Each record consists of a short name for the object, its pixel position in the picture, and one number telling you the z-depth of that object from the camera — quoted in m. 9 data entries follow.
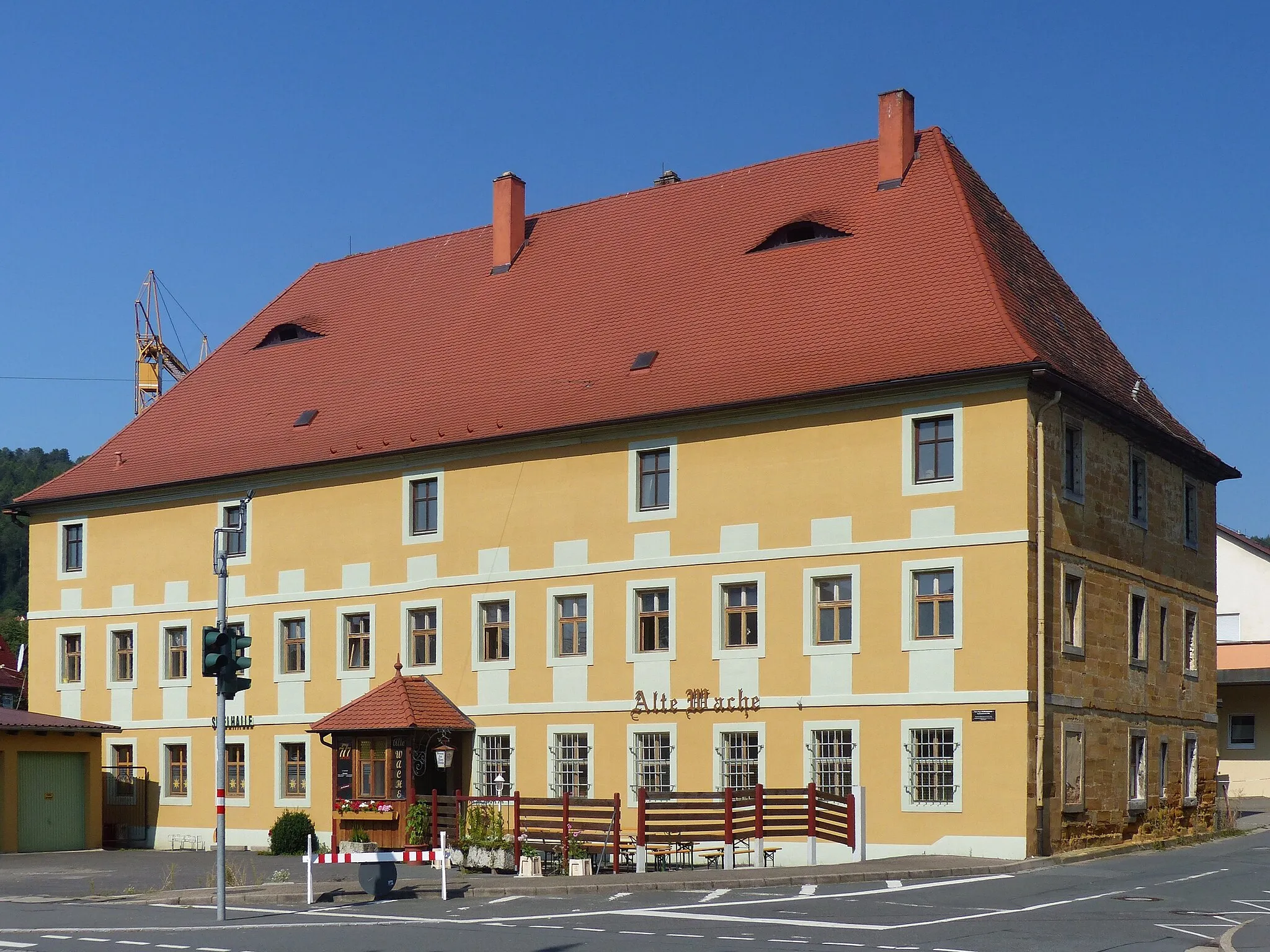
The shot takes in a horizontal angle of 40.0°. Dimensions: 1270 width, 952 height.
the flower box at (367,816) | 35.28
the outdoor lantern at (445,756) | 36.44
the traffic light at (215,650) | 22.31
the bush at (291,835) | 37.16
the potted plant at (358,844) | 30.48
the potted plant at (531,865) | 28.05
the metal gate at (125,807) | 43.31
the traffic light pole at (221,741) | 21.86
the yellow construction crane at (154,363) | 77.44
